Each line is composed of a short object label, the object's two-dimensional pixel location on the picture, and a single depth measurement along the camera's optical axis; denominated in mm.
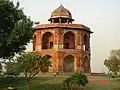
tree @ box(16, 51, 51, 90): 27419
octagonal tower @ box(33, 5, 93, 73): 47625
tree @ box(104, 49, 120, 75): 37312
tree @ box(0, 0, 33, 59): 27609
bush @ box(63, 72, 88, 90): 25312
